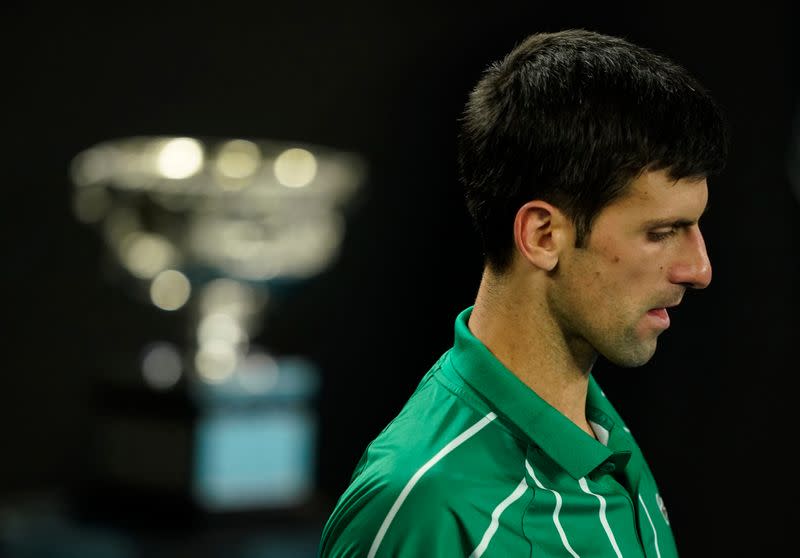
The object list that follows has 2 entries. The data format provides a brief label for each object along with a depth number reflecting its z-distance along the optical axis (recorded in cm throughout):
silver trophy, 1106
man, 724
